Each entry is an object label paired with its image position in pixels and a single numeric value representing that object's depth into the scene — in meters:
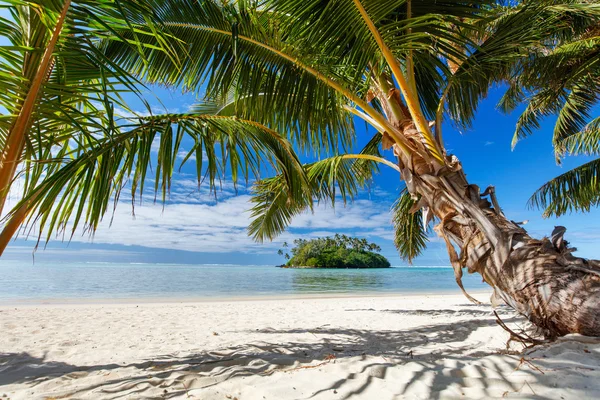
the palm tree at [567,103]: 4.33
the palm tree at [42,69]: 1.42
